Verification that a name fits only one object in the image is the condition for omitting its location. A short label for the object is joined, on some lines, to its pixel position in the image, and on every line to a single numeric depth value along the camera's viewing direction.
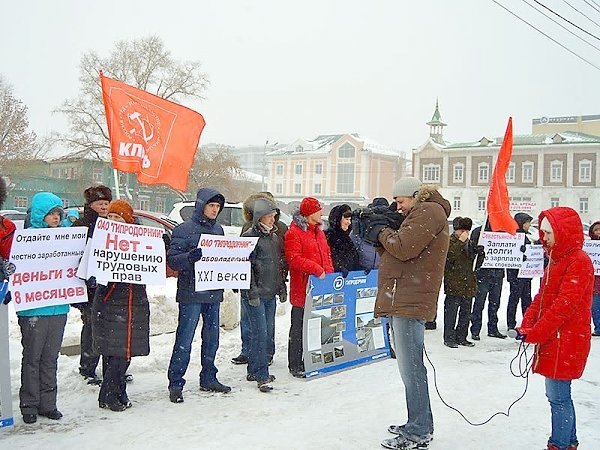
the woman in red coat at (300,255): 7.13
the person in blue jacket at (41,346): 5.26
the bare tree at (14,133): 43.75
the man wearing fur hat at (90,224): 6.31
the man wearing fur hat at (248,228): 7.18
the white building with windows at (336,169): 83.88
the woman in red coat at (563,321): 4.59
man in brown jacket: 4.86
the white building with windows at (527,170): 65.56
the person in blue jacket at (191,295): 6.03
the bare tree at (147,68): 45.06
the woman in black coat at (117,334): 5.61
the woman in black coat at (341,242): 7.75
